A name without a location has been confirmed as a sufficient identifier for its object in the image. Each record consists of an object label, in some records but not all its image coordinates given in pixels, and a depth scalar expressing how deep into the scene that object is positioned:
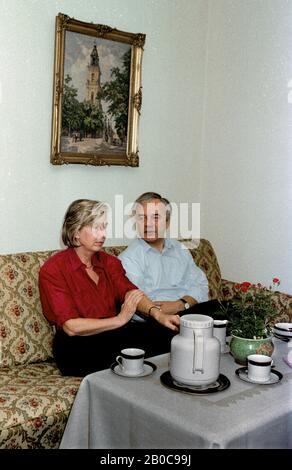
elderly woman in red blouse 2.43
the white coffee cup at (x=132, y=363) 1.85
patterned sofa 2.16
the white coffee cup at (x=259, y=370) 1.83
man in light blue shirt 3.04
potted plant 1.98
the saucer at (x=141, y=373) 1.84
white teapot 1.70
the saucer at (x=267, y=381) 1.83
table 1.51
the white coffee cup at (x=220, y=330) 2.15
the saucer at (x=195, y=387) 1.71
